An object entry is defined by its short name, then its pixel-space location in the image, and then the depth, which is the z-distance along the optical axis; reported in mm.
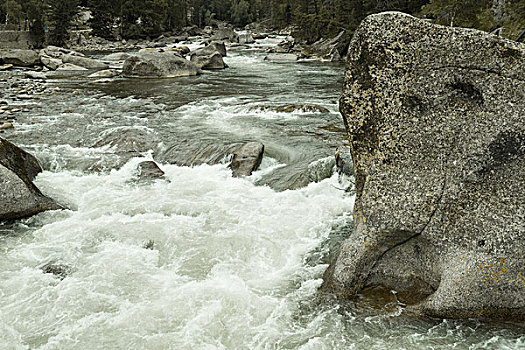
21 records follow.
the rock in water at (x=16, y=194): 8477
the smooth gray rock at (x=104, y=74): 28297
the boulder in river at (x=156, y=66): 27719
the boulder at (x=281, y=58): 41531
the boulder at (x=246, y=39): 66812
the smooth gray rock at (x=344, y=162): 10359
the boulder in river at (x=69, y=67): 33256
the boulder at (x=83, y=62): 35062
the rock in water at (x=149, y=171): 11133
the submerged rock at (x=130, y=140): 13171
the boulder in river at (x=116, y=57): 40856
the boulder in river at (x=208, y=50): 35056
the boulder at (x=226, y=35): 68562
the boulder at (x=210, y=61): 32688
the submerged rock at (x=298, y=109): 17516
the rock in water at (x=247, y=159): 11336
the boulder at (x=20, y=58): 33231
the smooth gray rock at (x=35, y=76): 28016
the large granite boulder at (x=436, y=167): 4879
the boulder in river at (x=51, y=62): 33191
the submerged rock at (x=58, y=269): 6773
